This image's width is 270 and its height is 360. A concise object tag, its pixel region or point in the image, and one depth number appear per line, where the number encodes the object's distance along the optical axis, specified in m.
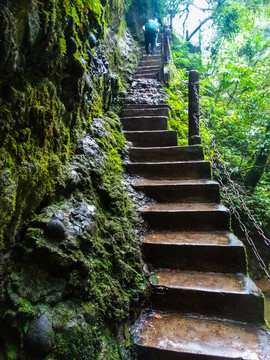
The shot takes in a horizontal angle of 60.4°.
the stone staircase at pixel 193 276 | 1.96
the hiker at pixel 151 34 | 8.76
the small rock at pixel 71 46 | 2.12
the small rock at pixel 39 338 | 1.24
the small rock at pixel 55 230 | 1.63
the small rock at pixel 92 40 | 3.20
